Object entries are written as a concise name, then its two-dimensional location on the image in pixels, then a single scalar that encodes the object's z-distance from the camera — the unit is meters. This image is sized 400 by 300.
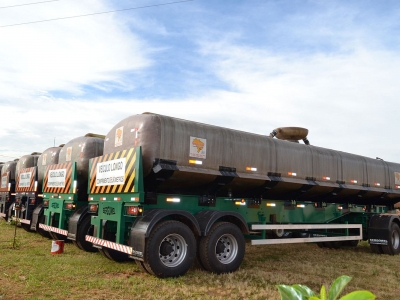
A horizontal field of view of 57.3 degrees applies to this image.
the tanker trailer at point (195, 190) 6.86
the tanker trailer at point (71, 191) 9.38
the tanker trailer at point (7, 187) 15.91
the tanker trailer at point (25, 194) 12.84
